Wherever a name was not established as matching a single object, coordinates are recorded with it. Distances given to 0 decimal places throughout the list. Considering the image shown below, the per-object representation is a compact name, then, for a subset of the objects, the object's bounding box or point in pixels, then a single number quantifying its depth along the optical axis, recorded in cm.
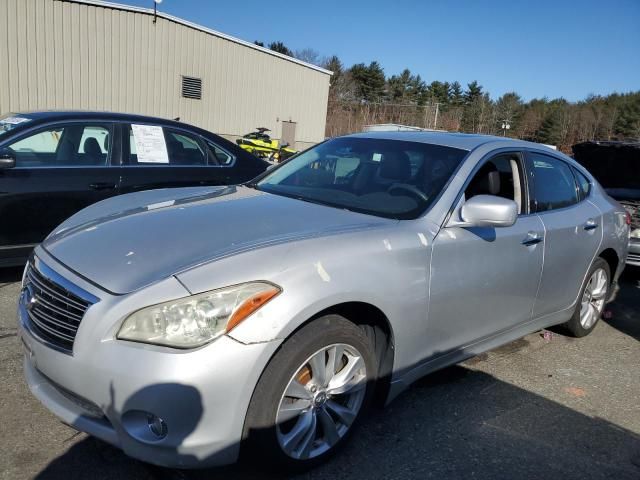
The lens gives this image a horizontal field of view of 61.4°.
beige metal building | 1573
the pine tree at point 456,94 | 8007
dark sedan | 464
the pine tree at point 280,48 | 7175
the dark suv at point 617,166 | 717
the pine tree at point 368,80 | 7194
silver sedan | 205
